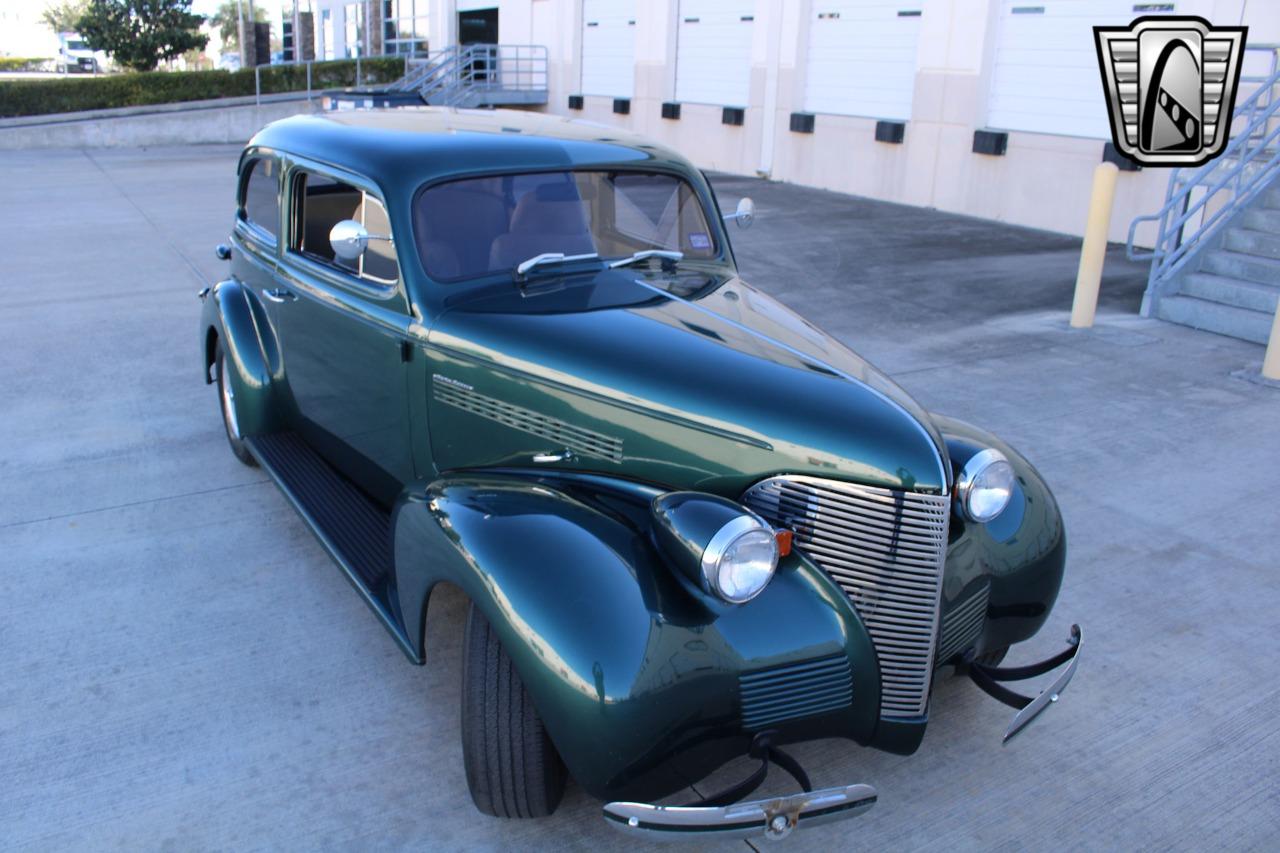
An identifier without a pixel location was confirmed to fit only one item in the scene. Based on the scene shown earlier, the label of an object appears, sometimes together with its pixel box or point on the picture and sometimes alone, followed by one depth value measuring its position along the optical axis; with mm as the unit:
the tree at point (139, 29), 33312
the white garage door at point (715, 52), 17391
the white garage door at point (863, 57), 14375
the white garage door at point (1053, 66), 11781
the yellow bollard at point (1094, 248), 8145
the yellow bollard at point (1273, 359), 6824
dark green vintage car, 2459
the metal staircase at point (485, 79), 23203
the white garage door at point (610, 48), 20562
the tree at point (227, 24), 69838
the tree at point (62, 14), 51028
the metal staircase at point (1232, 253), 8062
